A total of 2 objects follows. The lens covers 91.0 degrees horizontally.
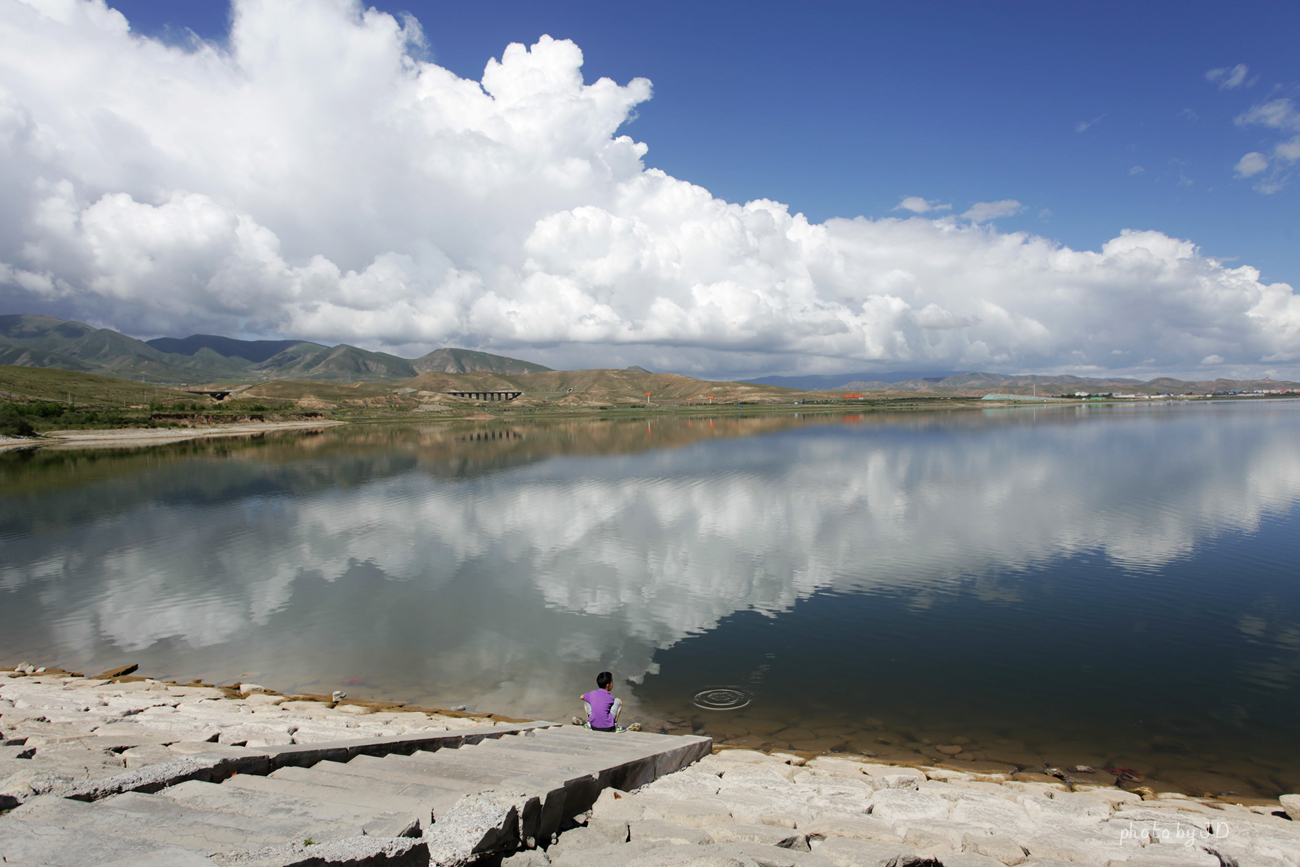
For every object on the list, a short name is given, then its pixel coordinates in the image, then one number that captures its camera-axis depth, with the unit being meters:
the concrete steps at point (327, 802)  4.75
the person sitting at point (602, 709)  10.88
